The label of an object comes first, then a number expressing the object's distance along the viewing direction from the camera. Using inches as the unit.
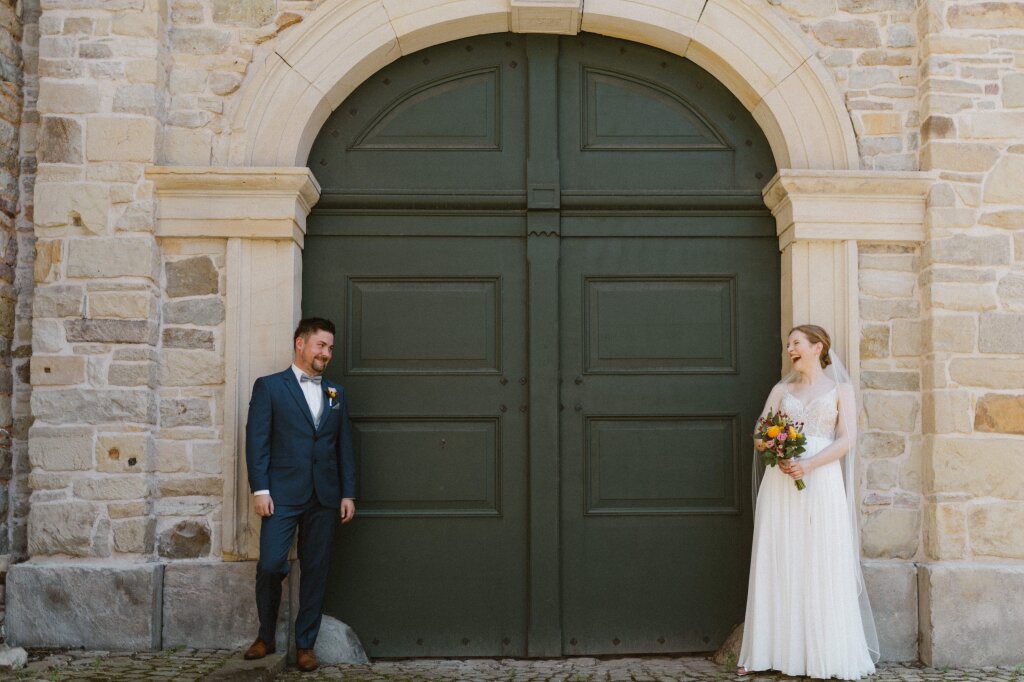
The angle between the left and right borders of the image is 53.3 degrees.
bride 188.4
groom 194.2
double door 217.5
